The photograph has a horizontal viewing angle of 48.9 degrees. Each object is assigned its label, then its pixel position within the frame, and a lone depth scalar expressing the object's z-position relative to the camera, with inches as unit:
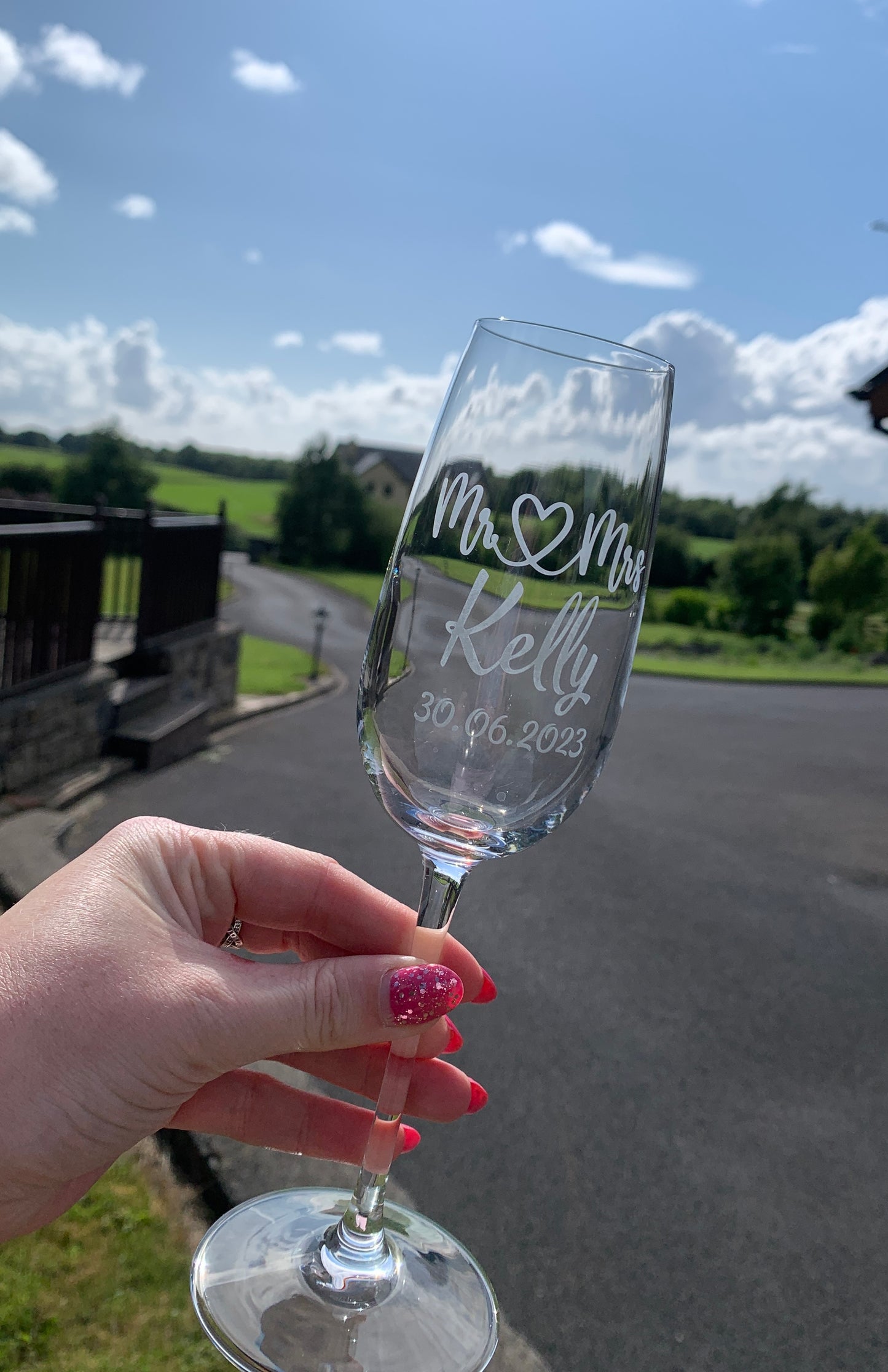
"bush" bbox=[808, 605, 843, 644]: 1425.9
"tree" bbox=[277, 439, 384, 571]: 2014.0
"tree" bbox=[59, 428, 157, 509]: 1914.4
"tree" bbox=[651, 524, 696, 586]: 1990.7
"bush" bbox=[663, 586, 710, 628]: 1525.6
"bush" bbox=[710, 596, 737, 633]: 1557.6
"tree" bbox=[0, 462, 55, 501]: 2036.4
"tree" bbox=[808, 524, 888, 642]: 1438.2
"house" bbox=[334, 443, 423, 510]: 2763.3
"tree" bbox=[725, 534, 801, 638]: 1555.1
